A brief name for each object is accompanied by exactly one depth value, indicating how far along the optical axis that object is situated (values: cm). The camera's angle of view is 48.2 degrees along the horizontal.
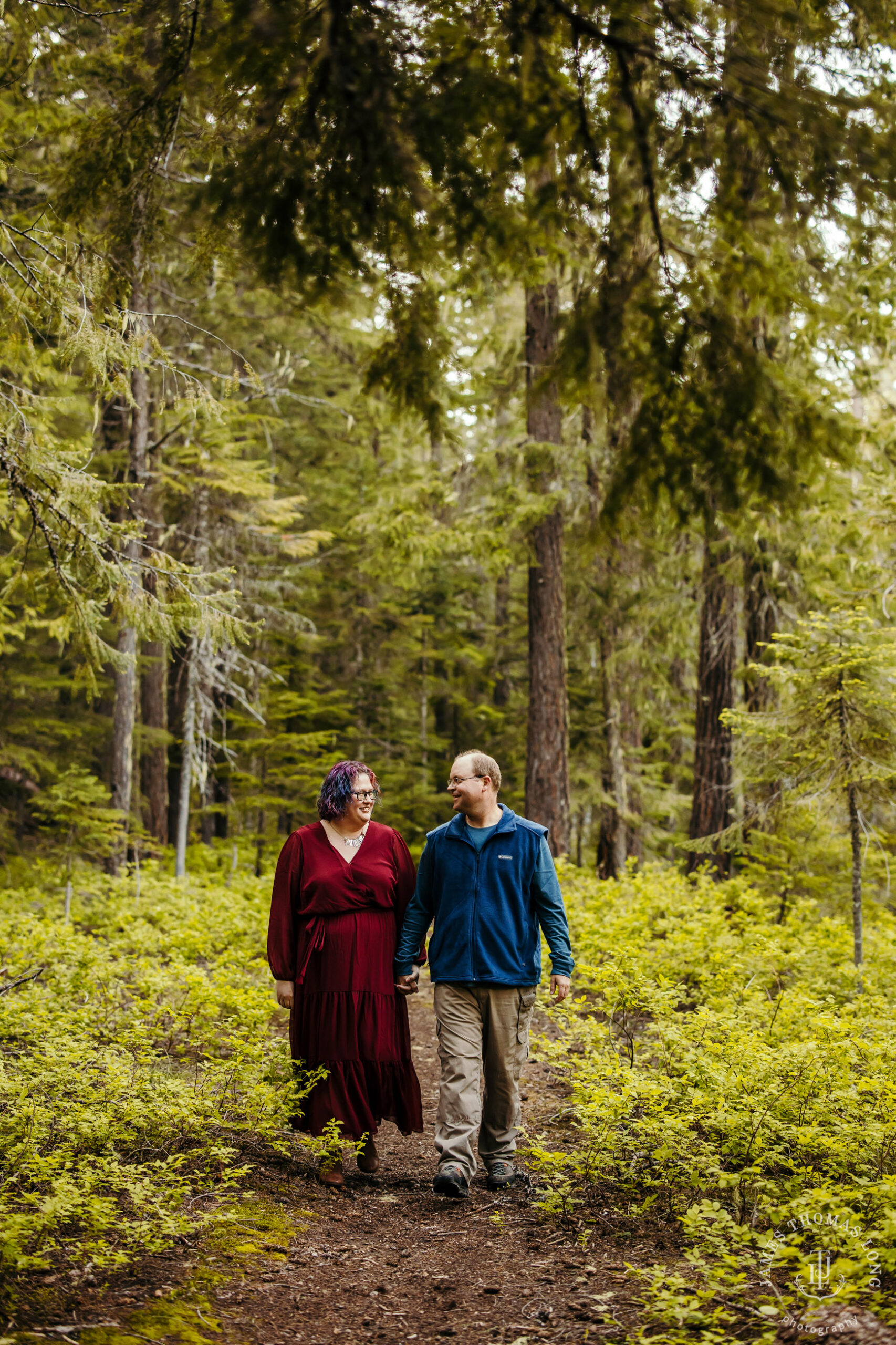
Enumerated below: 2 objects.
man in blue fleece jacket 489
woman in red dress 507
